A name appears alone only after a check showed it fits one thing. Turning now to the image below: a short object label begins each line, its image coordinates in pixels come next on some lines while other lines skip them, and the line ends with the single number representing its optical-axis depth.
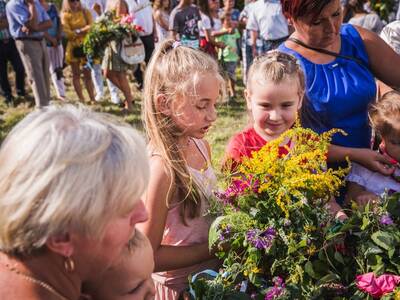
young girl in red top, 2.10
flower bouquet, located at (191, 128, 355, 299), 1.53
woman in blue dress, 2.21
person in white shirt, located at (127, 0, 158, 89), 7.64
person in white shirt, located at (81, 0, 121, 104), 8.05
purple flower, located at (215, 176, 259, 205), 1.61
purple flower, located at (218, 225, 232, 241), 1.60
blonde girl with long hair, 1.83
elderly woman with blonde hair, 1.03
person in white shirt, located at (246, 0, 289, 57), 7.34
